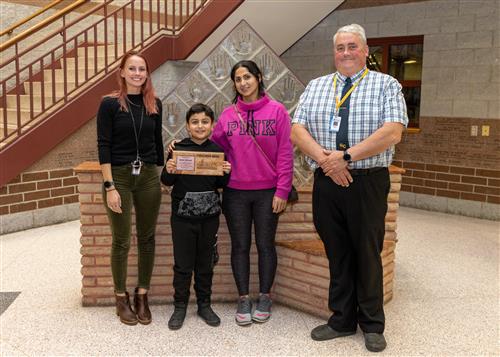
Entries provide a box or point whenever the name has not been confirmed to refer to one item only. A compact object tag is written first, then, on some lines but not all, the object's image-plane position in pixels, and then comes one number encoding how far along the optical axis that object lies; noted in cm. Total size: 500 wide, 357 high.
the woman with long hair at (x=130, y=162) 242
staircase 464
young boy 249
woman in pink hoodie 253
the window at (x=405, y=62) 608
